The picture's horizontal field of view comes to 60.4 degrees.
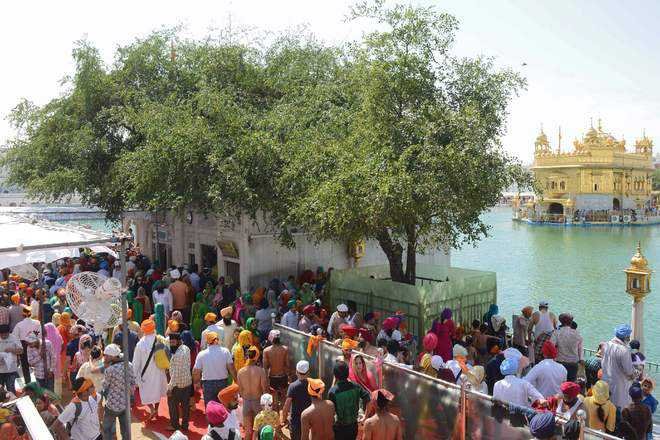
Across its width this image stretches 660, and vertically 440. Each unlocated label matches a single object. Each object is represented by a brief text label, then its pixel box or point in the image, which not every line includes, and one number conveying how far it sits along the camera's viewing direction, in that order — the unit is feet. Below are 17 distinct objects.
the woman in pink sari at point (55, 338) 25.80
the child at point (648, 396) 19.80
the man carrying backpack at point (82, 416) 17.99
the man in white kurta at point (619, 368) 23.02
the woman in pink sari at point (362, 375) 21.04
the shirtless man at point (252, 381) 21.57
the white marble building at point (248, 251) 43.88
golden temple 233.35
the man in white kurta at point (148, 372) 23.00
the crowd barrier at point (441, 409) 16.20
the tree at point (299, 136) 31.24
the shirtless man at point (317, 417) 18.22
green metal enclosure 32.78
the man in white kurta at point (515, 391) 18.58
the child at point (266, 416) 18.19
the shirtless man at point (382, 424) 16.81
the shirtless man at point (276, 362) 23.53
